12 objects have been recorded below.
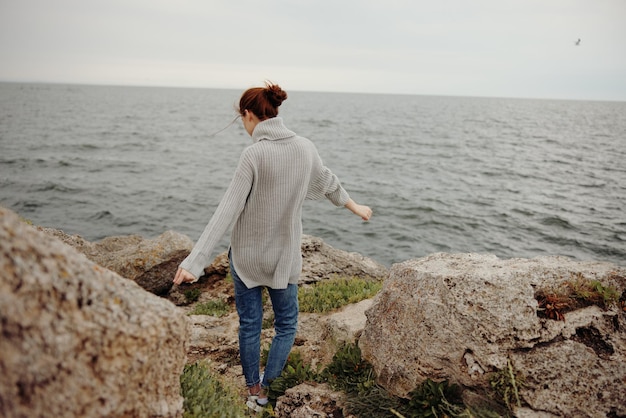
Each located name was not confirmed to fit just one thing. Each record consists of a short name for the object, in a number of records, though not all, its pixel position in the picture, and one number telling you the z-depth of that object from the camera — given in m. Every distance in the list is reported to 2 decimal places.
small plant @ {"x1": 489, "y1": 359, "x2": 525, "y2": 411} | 3.61
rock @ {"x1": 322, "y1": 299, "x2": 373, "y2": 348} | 5.34
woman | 3.42
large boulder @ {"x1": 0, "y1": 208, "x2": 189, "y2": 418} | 1.77
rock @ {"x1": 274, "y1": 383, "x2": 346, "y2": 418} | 4.14
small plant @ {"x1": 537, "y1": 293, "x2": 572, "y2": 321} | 3.88
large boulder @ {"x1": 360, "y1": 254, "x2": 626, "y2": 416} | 3.55
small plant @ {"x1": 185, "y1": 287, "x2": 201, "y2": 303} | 8.77
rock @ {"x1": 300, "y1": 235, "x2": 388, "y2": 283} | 8.77
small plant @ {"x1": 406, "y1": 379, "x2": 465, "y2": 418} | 3.78
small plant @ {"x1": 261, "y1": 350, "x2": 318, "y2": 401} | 4.52
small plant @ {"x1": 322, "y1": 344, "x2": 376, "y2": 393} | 4.45
